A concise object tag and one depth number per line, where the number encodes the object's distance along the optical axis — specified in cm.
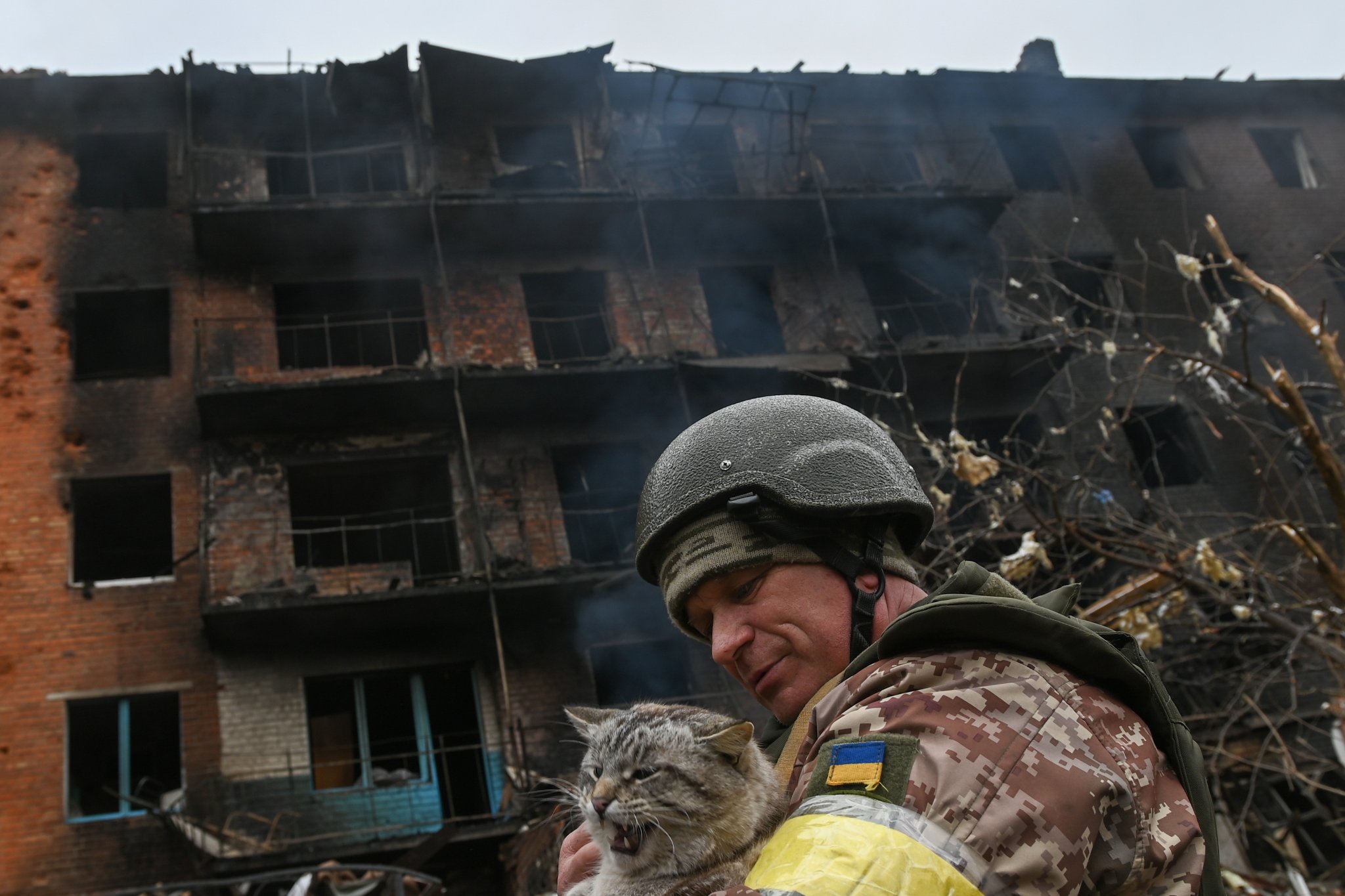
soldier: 145
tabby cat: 214
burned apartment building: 1323
